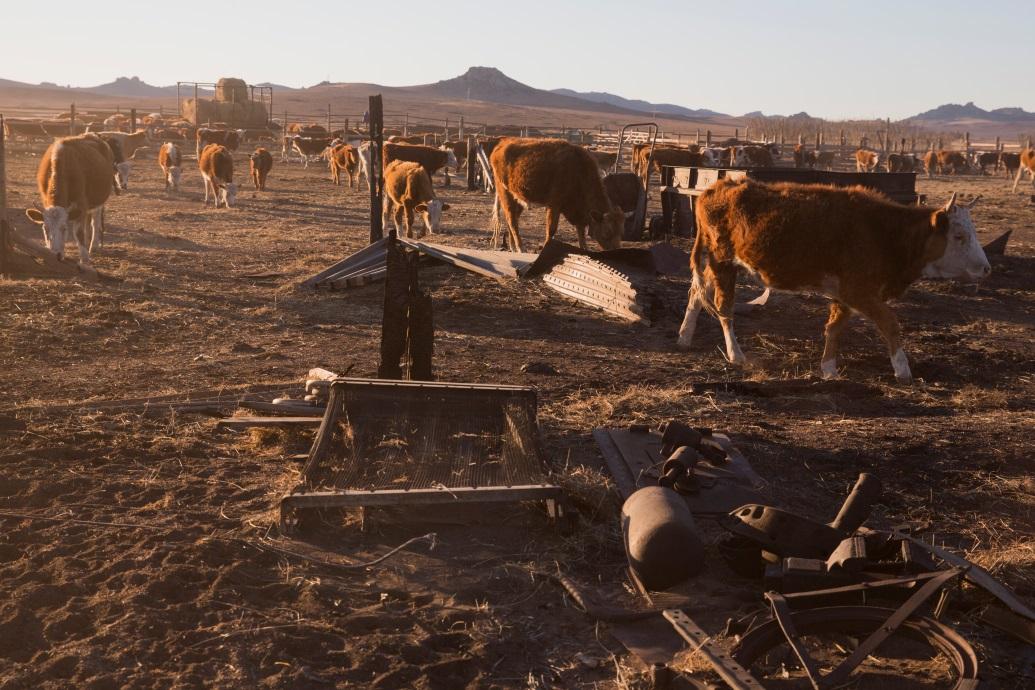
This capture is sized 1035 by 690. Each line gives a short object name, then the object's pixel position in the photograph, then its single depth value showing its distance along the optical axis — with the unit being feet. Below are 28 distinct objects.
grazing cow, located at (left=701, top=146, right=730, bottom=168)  93.58
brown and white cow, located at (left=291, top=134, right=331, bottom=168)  138.41
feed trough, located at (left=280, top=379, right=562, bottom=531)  17.51
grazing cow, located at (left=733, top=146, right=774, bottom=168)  110.42
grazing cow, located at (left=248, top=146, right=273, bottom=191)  91.86
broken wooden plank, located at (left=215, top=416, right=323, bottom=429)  22.22
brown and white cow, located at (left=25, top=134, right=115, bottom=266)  44.04
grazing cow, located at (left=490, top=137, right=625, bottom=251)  49.49
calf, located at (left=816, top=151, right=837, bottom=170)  153.99
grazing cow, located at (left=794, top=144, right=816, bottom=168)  137.09
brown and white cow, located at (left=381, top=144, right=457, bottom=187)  90.02
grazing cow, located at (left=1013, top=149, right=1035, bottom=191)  120.83
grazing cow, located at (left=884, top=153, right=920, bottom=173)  136.80
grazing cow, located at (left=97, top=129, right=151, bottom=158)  89.86
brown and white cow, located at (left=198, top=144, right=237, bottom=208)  76.48
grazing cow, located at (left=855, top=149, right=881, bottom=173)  143.95
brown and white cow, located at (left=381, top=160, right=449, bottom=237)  57.98
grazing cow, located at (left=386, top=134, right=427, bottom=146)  111.05
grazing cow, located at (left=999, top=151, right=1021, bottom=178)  149.07
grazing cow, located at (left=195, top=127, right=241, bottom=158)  129.49
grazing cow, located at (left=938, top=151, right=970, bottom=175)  158.71
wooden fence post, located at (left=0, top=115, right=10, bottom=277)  41.81
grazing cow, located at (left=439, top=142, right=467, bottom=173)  121.49
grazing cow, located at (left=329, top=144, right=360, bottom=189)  102.99
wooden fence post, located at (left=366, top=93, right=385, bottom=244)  43.21
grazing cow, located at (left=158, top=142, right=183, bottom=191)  84.79
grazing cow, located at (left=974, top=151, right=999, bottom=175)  164.76
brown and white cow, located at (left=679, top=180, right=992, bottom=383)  28.27
